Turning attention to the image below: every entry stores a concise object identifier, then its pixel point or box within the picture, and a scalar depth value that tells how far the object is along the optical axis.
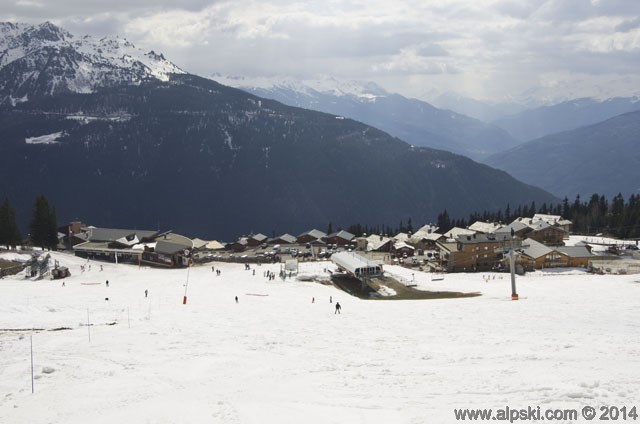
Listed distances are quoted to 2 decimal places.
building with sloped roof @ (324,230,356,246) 151.38
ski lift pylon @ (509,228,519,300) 64.66
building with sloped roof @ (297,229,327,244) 156.56
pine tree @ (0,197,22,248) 106.88
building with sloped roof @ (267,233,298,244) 154.71
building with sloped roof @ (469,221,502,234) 155.89
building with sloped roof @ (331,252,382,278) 86.00
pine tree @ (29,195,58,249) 117.25
